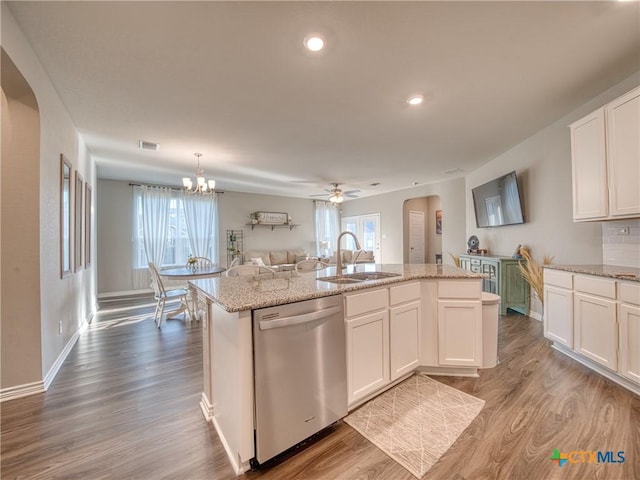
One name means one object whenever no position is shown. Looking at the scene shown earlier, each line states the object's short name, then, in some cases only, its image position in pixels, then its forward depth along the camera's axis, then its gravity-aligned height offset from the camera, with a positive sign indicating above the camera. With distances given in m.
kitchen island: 1.42 -0.64
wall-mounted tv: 4.13 +0.63
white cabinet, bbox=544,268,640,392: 2.03 -0.72
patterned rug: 1.55 -1.21
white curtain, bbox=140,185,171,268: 6.24 +0.58
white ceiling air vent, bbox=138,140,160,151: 3.74 +1.41
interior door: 8.11 +0.13
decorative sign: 7.89 +0.74
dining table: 3.91 -0.46
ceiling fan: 6.39 +1.15
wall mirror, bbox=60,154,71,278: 2.74 +0.31
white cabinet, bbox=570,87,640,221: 2.19 +0.68
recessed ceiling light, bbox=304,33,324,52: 1.84 +1.39
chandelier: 4.18 +0.96
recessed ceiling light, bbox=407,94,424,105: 2.63 +1.40
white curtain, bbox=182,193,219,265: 6.79 +0.53
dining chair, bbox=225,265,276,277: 2.95 -0.30
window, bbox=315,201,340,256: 9.19 +0.53
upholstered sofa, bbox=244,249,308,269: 7.43 -0.41
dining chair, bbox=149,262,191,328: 3.99 -0.79
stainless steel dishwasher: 1.42 -0.74
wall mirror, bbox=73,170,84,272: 3.33 +0.28
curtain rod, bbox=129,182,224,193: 6.17 +1.40
